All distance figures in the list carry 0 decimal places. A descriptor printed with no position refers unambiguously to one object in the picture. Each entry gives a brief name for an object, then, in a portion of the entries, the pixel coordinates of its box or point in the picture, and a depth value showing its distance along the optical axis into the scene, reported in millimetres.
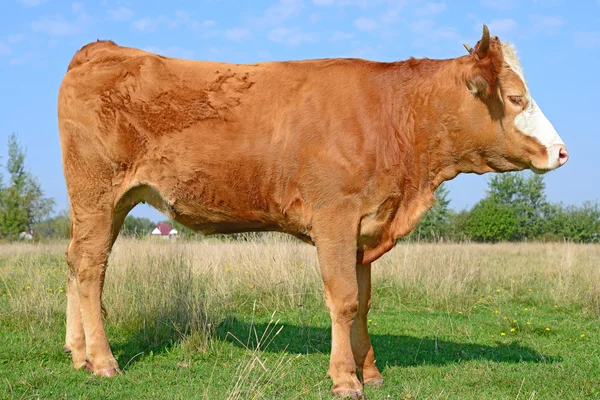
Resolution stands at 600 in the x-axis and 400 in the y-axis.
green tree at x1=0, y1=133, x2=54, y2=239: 38375
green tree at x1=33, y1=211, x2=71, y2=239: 34719
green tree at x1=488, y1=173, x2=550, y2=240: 54562
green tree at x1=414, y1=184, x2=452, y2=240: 43531
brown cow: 4770
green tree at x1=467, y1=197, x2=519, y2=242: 48219
